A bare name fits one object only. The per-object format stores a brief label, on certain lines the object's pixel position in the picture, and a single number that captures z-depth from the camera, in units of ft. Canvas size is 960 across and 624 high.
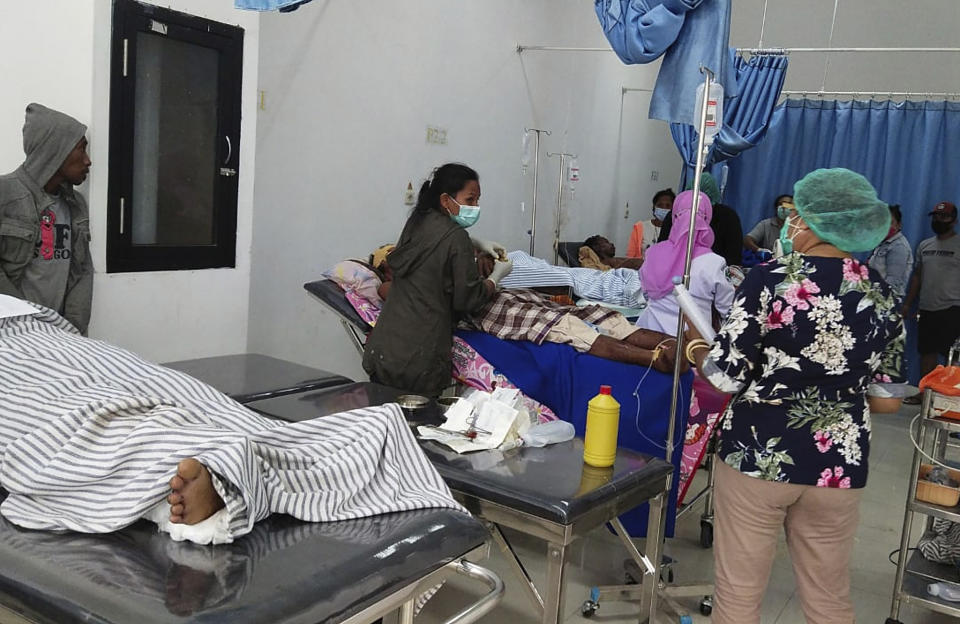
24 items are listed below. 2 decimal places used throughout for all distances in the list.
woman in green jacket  9.37
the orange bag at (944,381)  7.87
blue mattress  9.55
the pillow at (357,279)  11.19
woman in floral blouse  6.00
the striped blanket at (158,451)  4.72
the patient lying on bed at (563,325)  9.84
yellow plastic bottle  6.59
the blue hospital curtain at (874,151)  20.31
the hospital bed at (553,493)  5.91
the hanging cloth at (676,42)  9.43
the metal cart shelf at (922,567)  7.99
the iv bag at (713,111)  7.92
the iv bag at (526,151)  19.54
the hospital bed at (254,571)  4.00
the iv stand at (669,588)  7.22
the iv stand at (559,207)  20.18
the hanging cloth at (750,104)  18.10
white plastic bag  7.19
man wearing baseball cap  18.85
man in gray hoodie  7.77
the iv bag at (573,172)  20.22
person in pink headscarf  10.64
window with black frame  8.64
